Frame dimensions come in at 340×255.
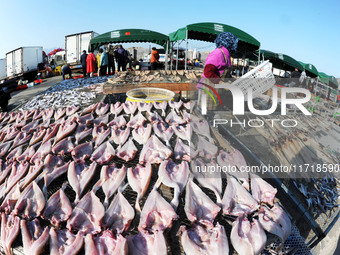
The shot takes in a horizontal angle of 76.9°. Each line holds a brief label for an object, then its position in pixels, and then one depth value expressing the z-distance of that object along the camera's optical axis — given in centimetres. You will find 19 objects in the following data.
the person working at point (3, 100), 775
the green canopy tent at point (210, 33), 1182
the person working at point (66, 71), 1311
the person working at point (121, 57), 1208
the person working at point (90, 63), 1150
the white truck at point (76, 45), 1766
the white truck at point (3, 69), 1711
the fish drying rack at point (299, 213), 220
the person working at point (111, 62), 1280
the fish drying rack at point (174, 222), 156
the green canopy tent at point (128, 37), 1420
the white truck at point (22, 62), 1634
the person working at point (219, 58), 358
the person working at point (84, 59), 1223
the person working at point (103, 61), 1152
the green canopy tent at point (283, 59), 1878
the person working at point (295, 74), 1256
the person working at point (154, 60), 1327
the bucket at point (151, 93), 464
